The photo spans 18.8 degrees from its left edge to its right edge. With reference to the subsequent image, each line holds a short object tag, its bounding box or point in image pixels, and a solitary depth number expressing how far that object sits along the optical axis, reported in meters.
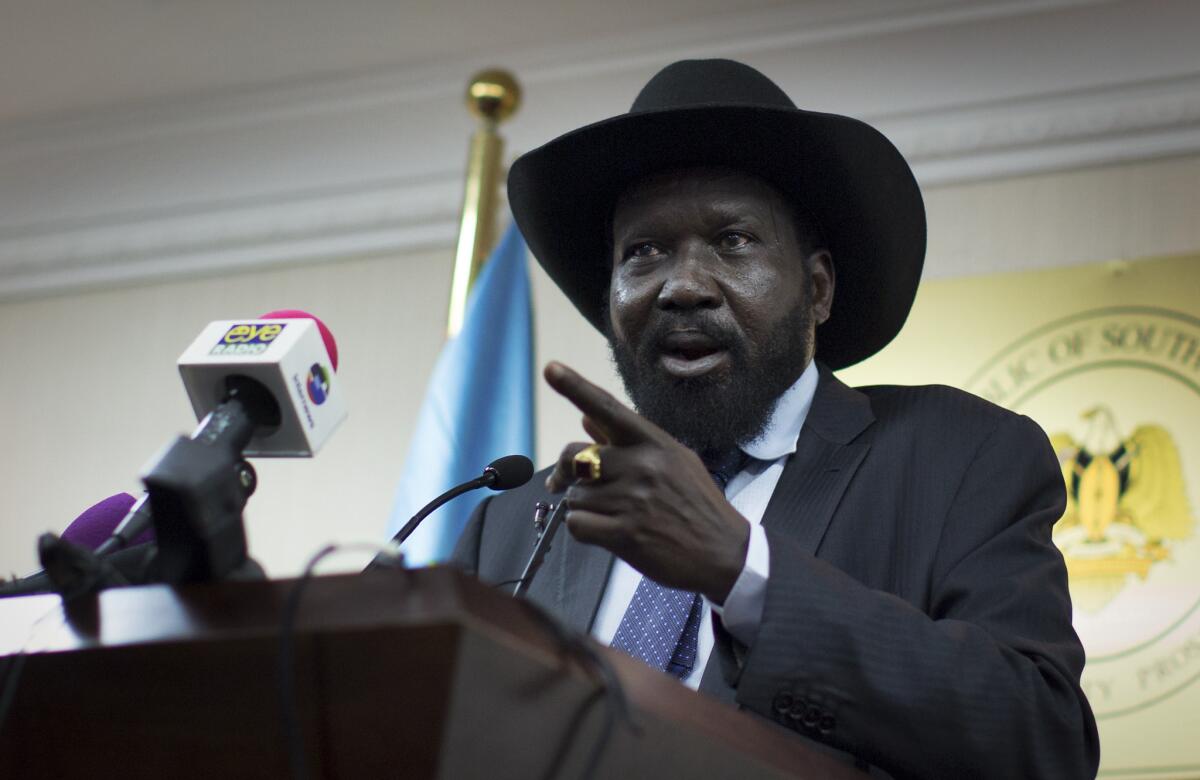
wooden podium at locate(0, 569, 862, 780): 1.69
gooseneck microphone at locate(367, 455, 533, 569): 2.43
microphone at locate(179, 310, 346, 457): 2.23
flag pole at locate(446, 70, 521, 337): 3.63
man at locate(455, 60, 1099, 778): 2.27
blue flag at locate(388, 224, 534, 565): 3.37
